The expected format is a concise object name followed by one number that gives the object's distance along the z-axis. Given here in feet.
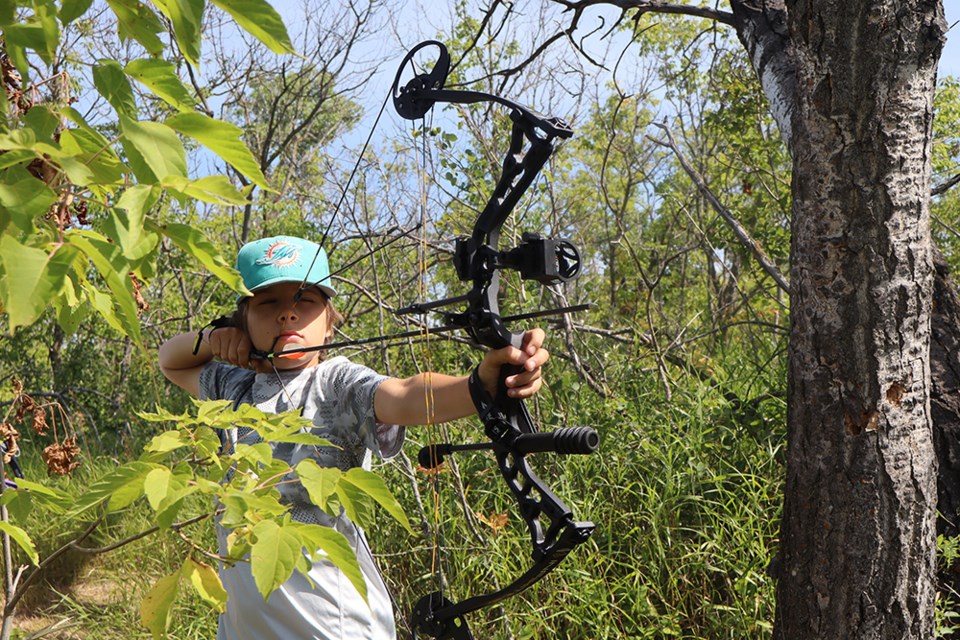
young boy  6.56
